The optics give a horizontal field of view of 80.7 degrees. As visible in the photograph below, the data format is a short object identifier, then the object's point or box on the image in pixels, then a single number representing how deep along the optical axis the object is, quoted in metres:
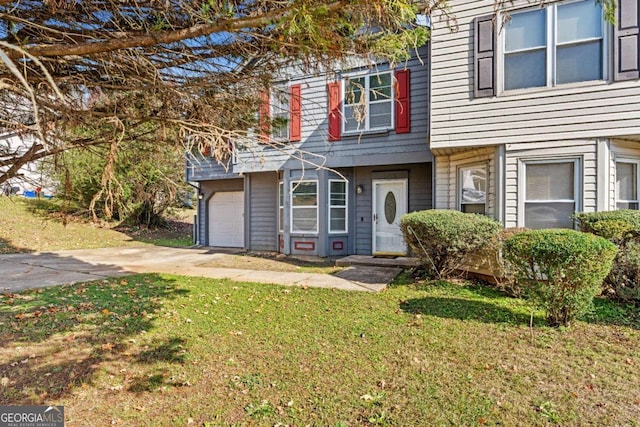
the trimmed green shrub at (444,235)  6.13
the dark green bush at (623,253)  4.96
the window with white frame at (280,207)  11.24
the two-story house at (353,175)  8.98
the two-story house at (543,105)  5.84
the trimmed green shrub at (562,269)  4.09
